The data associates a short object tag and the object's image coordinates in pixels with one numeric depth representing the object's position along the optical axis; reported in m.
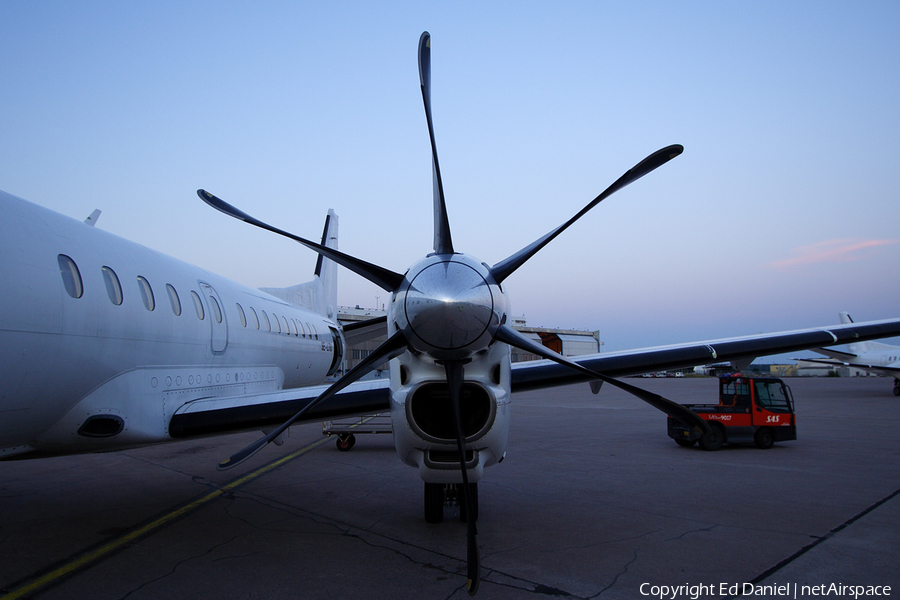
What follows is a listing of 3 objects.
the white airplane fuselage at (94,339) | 4.30
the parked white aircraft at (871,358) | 26.99
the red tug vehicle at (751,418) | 11.06
